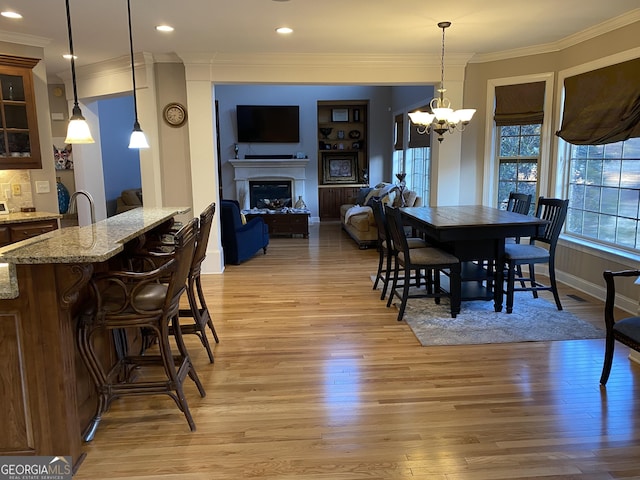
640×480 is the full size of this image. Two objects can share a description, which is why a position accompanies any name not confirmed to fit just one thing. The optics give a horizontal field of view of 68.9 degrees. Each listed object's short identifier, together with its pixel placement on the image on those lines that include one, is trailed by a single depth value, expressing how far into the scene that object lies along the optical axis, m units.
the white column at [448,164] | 5.65
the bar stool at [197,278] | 3.01
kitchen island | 1.94
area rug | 3.60
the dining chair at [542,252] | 4.10
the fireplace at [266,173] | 9.91
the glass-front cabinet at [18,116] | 4.38
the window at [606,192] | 4.26
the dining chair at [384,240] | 4.44
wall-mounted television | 9.93
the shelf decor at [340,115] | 10.34
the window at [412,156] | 8.04
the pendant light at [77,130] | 2.94
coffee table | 8.38
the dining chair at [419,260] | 3.96
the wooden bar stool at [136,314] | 2.28
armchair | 6.10
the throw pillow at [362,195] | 8.77
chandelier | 4.23
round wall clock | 5.52
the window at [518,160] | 5.46
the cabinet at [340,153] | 10.32
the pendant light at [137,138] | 3.46
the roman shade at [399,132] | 9.17
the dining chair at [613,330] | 2.57
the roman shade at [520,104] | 5.27
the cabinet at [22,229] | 4.22
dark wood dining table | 3.86
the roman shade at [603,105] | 3.99
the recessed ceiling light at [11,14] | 3.87
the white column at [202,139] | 5.39
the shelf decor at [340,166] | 10.42
